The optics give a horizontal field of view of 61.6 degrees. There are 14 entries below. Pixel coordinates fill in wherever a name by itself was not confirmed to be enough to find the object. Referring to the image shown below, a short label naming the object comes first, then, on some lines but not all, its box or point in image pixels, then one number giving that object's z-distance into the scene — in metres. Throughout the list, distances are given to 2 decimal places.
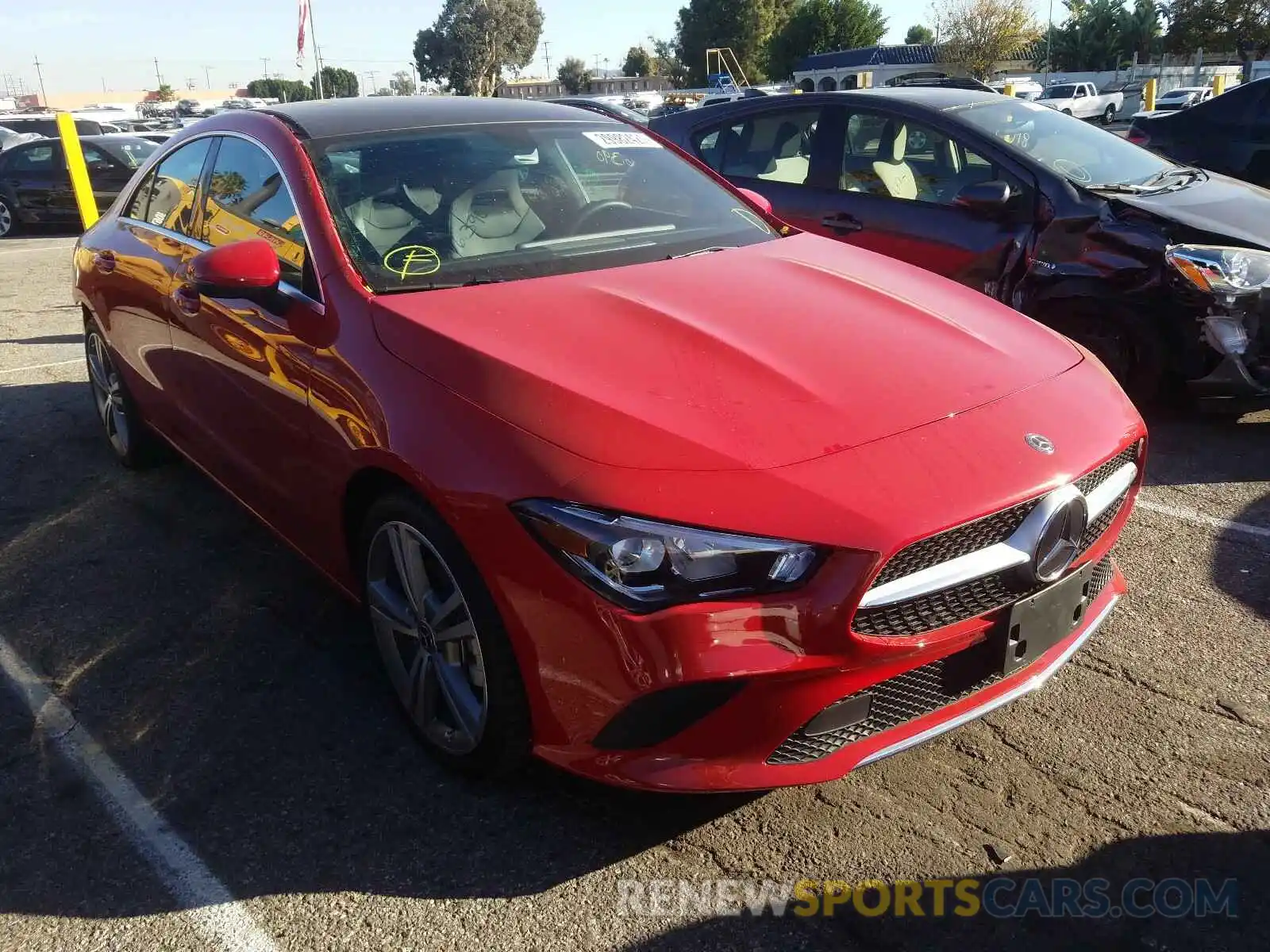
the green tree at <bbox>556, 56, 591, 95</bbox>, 99.88
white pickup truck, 34.38
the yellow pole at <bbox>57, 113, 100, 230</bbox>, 12.92
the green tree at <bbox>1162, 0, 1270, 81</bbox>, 53.19
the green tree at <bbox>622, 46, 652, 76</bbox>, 102.38
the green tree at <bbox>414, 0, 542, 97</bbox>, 77.00
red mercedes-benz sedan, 2.08
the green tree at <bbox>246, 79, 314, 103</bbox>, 90.94
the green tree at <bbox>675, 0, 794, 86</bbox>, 75.81
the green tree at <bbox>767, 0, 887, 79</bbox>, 70.62
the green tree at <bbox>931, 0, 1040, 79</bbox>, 54.16
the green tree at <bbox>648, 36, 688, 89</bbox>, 83.07
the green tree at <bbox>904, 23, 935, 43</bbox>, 93.25
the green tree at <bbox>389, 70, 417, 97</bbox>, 66.56
